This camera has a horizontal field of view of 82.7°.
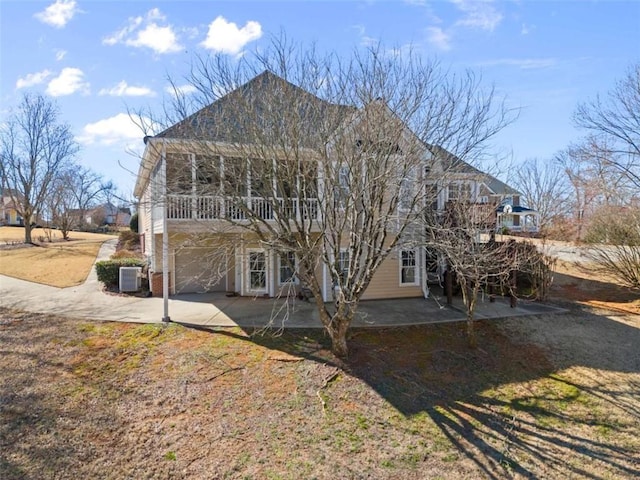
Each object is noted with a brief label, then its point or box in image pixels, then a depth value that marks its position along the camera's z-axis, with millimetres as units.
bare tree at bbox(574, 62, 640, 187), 15255
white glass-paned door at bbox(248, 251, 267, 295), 13805
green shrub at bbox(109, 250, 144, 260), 19438
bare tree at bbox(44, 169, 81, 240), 36072
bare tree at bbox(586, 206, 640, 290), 14259
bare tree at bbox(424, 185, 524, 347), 7839
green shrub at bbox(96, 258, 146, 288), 13875
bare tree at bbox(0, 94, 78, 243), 30172
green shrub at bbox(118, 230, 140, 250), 24344
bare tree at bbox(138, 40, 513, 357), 7270
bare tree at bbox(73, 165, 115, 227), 43934
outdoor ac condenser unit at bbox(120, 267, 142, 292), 13344
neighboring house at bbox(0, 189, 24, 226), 50475
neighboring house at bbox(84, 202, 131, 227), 57800
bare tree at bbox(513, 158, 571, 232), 33406
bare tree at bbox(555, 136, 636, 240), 15625
